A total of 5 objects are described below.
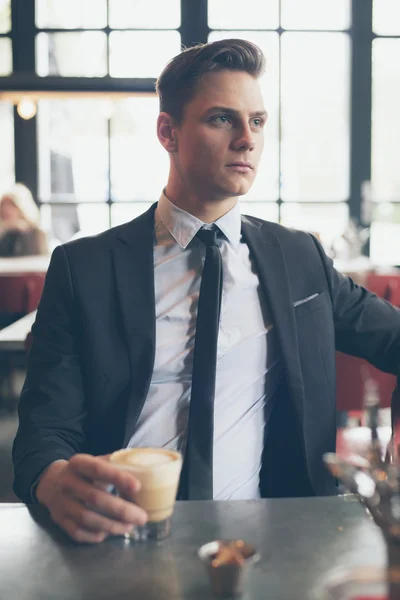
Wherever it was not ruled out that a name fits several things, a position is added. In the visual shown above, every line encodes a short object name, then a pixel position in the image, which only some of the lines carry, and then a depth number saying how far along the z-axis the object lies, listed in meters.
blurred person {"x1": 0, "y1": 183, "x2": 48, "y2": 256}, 6.30
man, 1.52
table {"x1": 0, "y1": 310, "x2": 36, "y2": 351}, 2.90
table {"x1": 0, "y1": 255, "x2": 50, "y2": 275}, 5.32
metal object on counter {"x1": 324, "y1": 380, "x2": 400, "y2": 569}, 0.78
